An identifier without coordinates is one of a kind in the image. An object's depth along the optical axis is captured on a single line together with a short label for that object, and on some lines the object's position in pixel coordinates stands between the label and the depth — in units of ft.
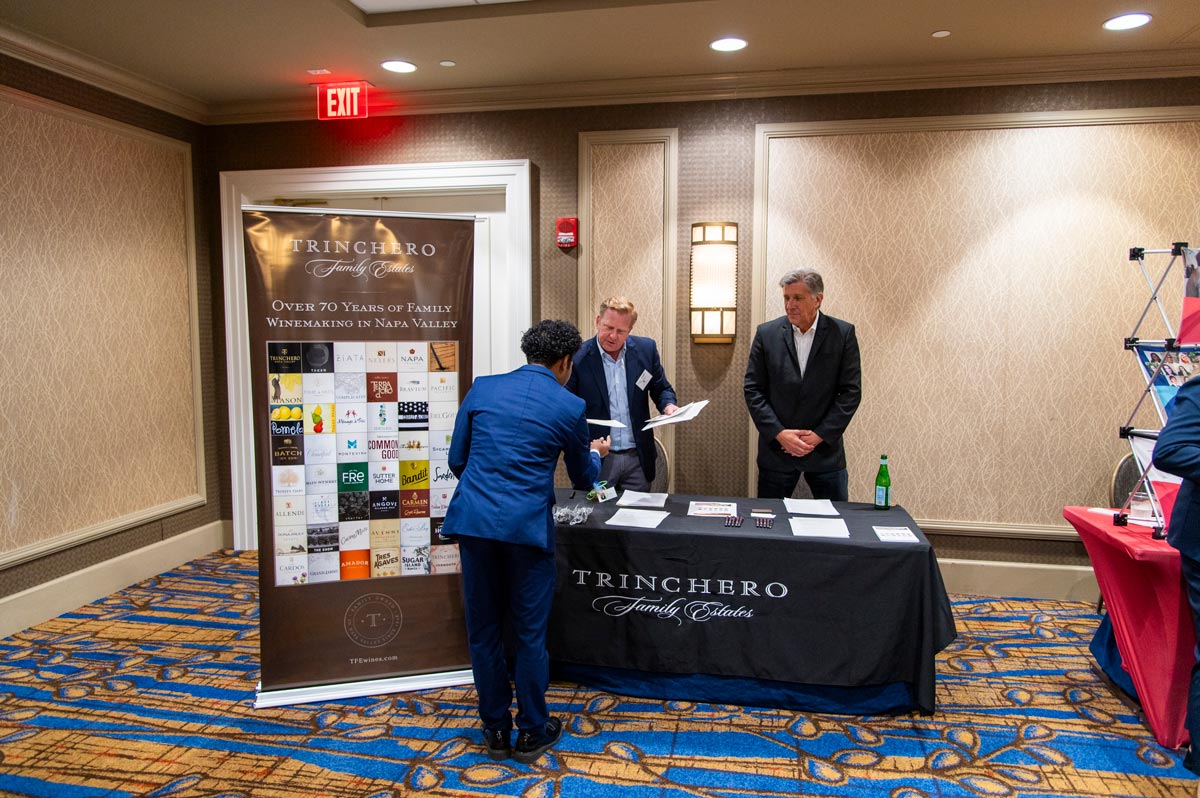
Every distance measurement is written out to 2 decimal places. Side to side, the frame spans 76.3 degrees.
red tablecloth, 8.45
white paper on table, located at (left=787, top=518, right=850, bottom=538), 9.12
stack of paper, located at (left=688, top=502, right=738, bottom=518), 10.05
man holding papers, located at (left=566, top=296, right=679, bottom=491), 11.70
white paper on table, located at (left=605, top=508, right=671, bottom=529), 9.52
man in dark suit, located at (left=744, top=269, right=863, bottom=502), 11.51
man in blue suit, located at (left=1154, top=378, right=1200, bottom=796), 7.47
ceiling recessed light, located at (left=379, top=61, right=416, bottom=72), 13.24
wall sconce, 14.10
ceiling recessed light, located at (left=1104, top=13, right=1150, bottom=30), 11.06
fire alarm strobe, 14.67
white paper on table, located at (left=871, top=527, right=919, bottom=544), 8.89
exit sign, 14.32
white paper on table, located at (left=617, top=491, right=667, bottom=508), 10.46
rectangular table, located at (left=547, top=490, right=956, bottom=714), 8.89
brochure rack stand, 9.16
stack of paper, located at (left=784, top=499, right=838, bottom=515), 10.11
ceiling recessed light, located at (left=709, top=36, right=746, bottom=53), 12.09
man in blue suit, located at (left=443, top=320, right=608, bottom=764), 7.97
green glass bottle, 9.89
